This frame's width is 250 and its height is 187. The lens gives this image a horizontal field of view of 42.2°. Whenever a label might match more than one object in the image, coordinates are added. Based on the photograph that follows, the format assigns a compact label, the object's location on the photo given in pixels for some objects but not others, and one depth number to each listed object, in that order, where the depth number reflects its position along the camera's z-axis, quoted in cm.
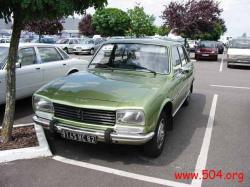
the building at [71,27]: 7531
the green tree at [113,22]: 4724
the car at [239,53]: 1895
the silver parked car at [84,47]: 2772
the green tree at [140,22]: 3913
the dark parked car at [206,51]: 2534
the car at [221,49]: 3610
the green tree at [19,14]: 410
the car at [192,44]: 3862
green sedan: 427
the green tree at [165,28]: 2961
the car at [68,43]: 2866
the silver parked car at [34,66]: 703
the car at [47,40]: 2733
